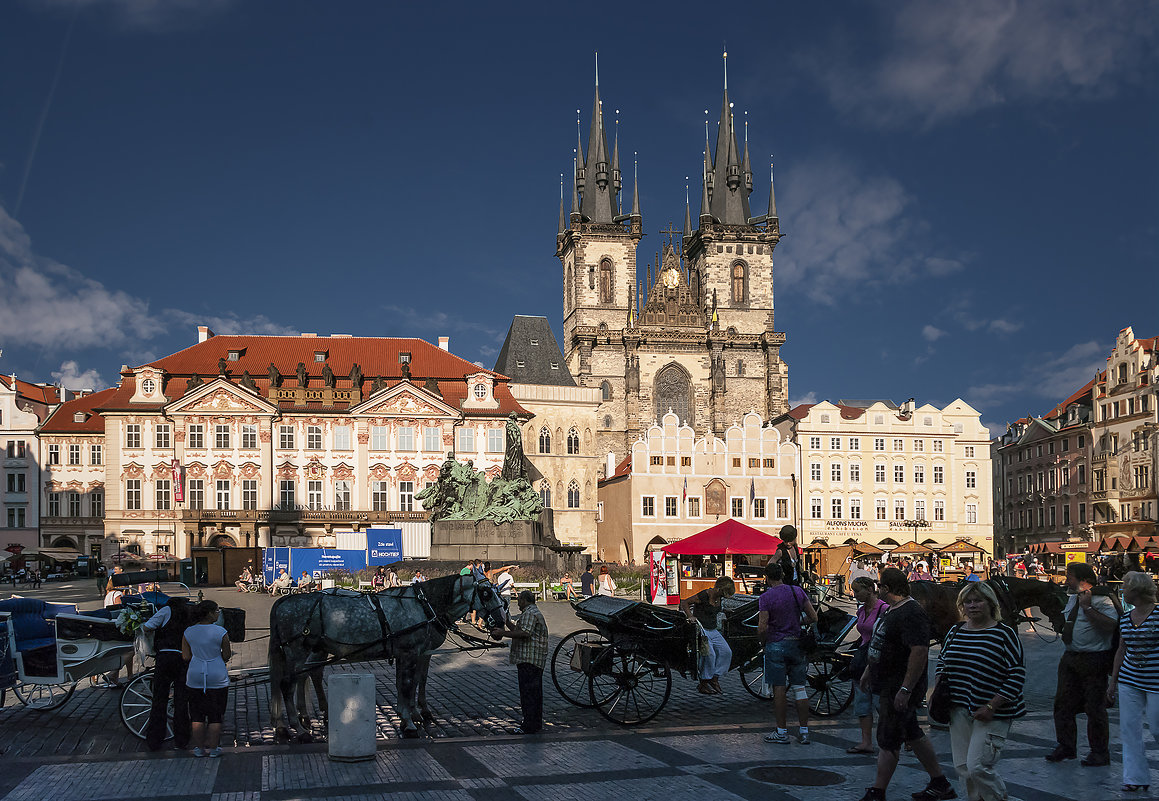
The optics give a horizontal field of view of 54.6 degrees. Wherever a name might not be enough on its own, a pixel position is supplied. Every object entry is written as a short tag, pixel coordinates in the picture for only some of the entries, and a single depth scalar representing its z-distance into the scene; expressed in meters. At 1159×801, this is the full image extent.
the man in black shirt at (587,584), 29.54
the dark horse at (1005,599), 10.30
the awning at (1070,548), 51.85
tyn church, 84.31
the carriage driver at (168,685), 10.24
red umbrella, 28.30
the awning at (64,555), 61.04
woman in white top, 10.00
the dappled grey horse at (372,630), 10.91
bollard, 9.82
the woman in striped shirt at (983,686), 7.04
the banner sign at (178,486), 55.19
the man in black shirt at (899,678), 7.91
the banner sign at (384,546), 35.34
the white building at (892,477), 73.12
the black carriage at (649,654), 11.81
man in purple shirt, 10.88
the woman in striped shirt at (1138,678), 8.48
